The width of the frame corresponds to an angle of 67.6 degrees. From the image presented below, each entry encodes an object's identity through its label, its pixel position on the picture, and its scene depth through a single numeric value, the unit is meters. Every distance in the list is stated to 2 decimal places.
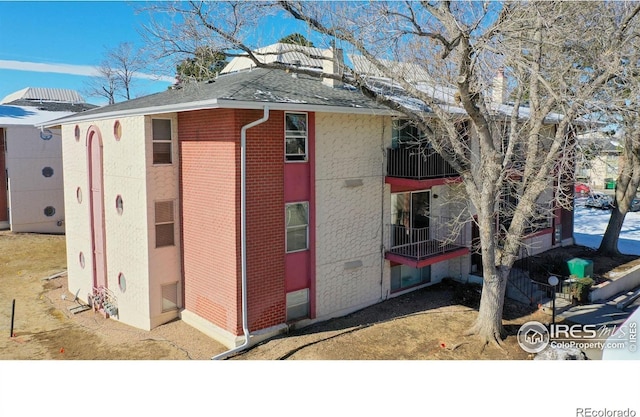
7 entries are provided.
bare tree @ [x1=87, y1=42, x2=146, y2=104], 34.34
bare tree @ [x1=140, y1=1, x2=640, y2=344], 9.16
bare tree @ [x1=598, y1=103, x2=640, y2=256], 18.16
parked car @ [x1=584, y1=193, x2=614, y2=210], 28.09
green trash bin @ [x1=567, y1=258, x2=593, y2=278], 15.06
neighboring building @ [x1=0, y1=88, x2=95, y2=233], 23.39
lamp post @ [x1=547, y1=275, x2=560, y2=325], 11.10
